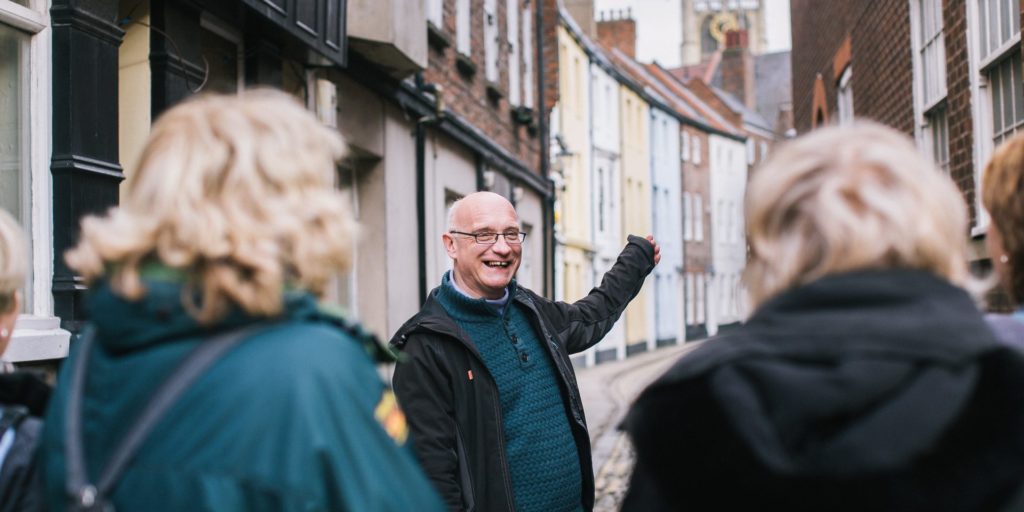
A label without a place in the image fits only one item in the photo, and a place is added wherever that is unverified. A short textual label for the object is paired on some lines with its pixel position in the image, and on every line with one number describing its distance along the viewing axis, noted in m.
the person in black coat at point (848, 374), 1.85
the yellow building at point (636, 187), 38.91
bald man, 4.13
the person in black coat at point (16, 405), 2.26
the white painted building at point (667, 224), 43.53
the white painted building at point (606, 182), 34.47
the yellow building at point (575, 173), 29.98
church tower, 121.30
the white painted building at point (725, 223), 52.31
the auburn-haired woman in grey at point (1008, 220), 2.50
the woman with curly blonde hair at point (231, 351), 1.86
